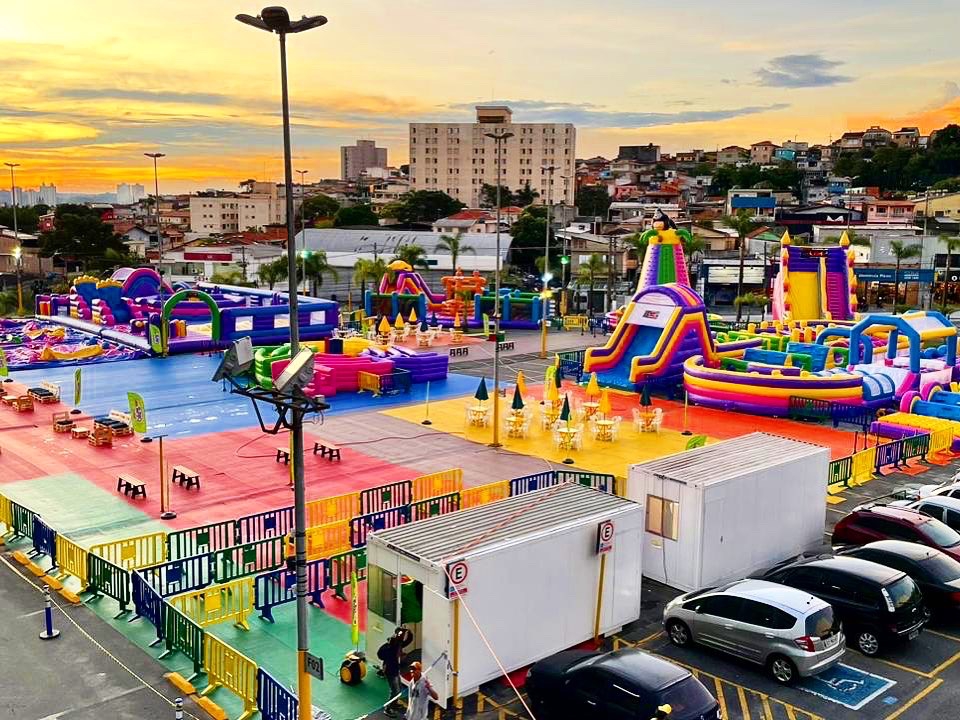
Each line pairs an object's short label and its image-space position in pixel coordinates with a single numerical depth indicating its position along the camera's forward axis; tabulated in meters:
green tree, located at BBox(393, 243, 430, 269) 73.44
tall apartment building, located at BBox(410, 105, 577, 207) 179.38
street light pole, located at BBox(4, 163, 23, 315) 58.58
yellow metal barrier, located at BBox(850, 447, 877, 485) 23.42
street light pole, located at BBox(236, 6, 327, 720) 9.95
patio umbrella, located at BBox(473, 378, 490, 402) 28.23
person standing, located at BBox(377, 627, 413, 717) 12.30
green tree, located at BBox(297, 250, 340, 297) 67.00
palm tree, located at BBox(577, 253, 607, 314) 65.29
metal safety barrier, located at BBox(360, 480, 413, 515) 19.70
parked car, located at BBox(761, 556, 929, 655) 13.77
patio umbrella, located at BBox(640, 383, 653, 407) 28.33
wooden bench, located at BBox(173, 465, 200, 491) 22.05
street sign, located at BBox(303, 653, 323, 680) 10.26
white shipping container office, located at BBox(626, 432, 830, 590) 15.84
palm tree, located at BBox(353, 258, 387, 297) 66.44
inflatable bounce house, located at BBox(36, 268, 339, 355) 45.00
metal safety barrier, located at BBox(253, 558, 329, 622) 14.93
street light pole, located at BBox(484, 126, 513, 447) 26.27
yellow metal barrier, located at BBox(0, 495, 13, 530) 18.42
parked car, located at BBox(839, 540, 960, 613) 14.92
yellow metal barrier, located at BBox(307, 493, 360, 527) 18.47
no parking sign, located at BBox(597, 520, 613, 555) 13.81
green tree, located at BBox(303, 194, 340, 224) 147.62
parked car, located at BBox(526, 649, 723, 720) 10.91
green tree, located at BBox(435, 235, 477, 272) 74.12
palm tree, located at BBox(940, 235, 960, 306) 69.30
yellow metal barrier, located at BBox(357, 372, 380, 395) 35.09
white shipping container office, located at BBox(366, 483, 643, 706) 12.16
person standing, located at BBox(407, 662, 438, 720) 10.99
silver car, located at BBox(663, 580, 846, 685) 12.83
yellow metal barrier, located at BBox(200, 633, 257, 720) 11.90
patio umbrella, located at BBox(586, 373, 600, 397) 30.41
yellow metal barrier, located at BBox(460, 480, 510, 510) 18.92
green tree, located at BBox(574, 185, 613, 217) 154.25
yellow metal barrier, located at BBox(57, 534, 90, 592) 15.83
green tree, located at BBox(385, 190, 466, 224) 134.75
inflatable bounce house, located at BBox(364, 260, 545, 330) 55.00
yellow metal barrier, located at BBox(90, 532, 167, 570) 16.16
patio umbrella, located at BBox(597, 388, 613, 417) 27.87
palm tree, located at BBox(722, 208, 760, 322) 65.71
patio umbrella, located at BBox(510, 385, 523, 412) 27.62
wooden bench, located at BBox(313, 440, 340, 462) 24.92
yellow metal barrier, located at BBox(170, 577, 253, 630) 14.29
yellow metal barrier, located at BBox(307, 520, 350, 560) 16.67
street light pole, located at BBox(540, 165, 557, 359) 44.78
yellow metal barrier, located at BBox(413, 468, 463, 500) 20.55
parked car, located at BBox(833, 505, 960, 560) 16.83
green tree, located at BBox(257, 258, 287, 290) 69.06
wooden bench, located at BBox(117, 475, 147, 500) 21.22
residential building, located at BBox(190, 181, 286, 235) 162.75
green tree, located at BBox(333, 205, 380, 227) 128.75
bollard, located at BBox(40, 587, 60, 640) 14.07
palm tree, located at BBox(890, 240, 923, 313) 69.44
